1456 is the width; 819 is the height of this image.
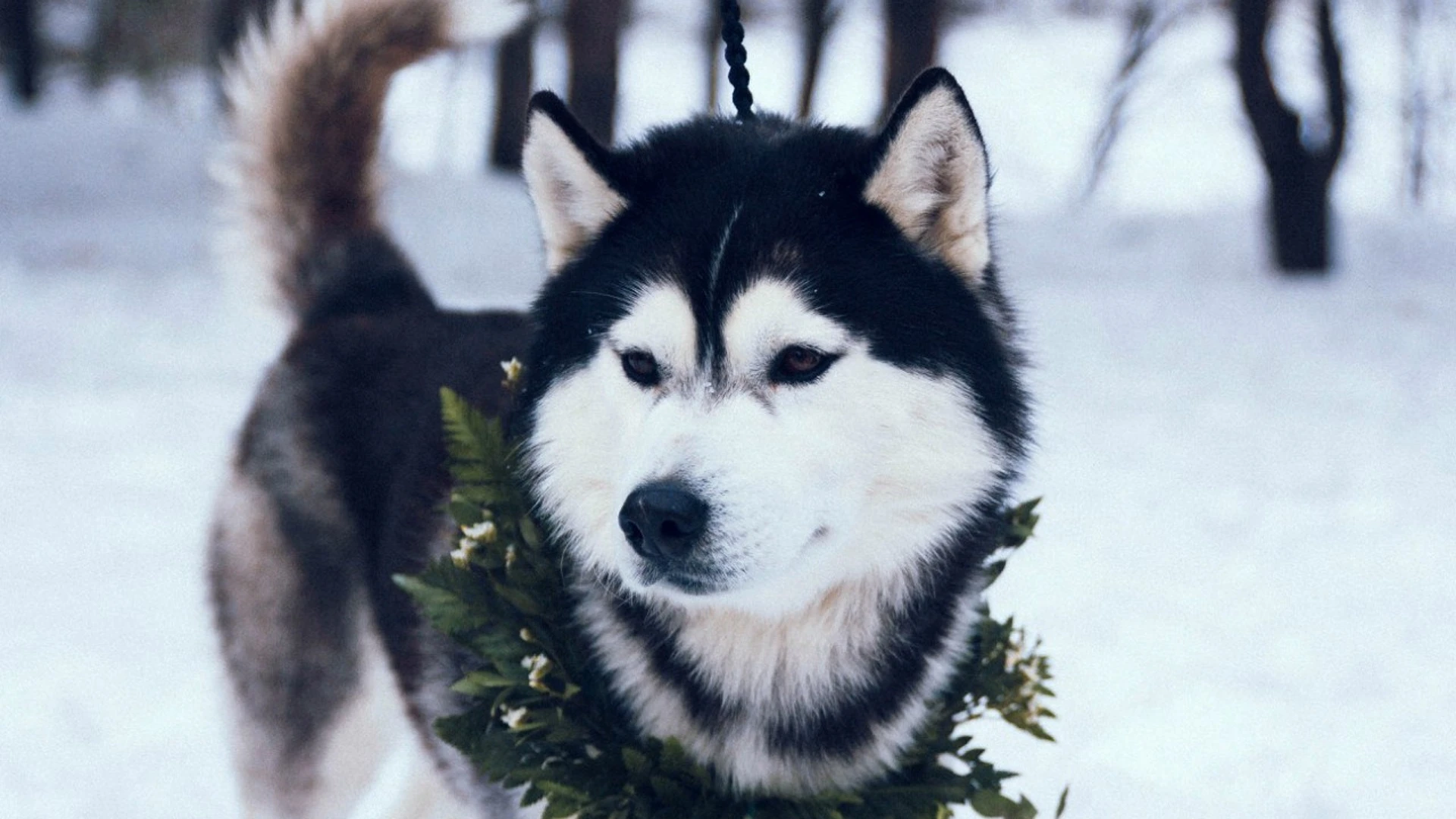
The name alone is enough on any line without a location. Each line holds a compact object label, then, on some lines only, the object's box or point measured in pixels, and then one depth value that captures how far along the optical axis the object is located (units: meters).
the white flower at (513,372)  2.21
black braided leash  2.30
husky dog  1.78
